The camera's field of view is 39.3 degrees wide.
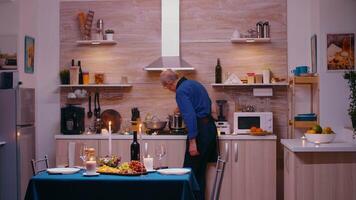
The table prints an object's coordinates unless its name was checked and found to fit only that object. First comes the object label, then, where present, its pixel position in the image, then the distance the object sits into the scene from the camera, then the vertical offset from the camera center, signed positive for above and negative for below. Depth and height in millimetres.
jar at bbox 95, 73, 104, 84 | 6195 +252
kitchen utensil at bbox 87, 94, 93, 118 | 6273 -186
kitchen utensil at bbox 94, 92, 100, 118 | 6281 -60
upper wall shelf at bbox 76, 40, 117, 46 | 6148 +701
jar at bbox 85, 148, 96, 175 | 3418 -471
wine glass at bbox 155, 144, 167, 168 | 3617 -387
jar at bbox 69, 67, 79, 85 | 6180 +278
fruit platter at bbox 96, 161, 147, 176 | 3420 -504
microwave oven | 5801 -277
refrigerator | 5355 -495
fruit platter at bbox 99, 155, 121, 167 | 3686 -469
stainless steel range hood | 6016 +798
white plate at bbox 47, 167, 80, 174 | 3520 -514
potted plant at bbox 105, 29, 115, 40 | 6172 +795
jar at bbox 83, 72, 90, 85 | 6211 +241
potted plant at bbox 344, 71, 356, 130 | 4427 +50
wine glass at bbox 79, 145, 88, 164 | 3629 -400
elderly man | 5062 -226
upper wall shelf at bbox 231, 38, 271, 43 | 5923 +688
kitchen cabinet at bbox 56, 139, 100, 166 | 5738 -578
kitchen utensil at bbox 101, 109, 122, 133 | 6254 -250
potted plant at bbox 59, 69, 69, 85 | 6227 +268
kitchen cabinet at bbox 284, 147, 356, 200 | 4094 -645
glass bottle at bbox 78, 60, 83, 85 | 6230 +254
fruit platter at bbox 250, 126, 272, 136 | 5553 -387
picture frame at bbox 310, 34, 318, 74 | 5539 +487
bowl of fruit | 4332 -333
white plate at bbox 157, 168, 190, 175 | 3462 -515
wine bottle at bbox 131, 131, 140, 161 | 3731 -398
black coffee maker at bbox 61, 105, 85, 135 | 5957 -259
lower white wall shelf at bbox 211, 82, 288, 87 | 5863 +152
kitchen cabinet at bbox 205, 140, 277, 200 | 5500 -815
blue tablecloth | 3260 -591
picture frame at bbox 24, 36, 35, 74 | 5949 +531
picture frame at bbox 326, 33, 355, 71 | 5176 +468
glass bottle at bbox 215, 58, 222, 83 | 6043 +297
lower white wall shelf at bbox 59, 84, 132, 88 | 6078 +155
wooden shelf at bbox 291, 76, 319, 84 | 5441 +196
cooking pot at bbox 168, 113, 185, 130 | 5855 -286
